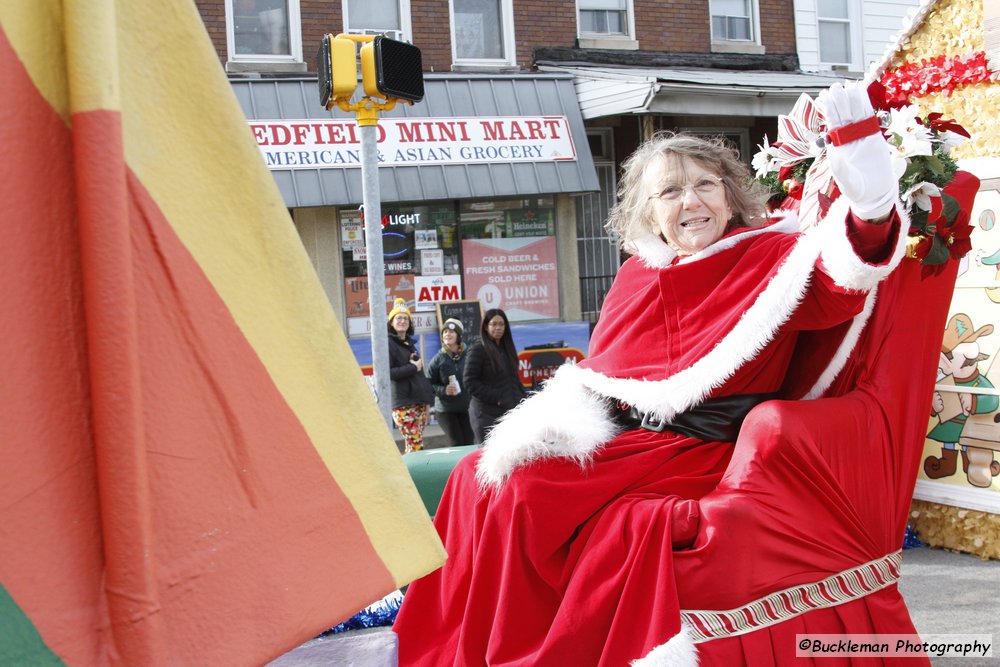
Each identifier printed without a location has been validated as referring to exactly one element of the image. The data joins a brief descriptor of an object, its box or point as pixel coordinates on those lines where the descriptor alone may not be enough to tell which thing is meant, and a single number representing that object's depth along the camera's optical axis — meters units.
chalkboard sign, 12.05
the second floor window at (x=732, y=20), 14.12
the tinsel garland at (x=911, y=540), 4.70
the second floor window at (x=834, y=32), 14.74
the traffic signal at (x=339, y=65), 4.98
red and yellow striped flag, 0.81
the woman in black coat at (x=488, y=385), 7.67
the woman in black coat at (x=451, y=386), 8.27
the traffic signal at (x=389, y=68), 5.00
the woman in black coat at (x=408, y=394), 8.29
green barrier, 4.69
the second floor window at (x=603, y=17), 13.34
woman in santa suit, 2.58
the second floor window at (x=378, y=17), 12.34
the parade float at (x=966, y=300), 4.32
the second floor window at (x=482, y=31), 12.77
